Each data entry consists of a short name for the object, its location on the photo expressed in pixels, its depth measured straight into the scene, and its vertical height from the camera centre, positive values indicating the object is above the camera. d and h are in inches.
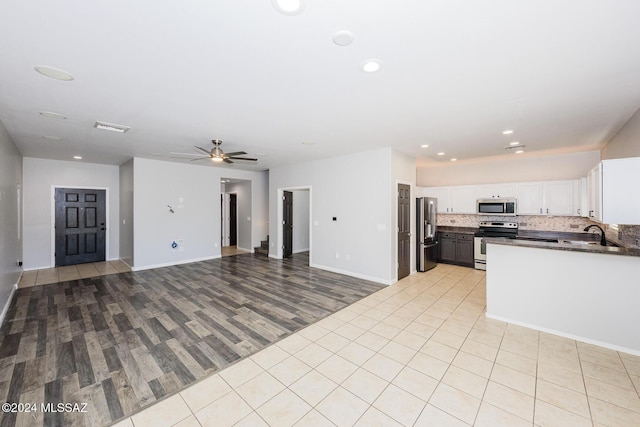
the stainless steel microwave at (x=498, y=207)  239.5 +5.7
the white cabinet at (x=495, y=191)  244.4 +21.6
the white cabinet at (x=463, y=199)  264.3 +14.5
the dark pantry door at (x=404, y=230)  214.1 -14.9
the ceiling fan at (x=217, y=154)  180.1 +41.8
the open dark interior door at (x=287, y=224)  307.3 -13.2
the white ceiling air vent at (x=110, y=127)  144.6 +50.5
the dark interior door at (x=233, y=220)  377.4 -10.0
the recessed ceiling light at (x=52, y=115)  128.2 +50.7
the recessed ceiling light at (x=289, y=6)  58.8 +48.4
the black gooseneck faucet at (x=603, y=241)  173.5 -19.3
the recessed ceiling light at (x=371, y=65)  83.7 +49.5
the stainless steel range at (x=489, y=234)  245.2 -20.7
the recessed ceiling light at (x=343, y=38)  69.7 +48.7
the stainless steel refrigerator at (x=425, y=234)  239.9 -19.8
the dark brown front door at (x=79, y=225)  265.0 -12.6
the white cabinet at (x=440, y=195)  280.5 +20.1
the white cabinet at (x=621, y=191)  113.1 +9.7
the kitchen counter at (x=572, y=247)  111.7 -16.5
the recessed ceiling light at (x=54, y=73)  87.8 +49.9
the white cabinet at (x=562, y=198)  214.8 +12.9
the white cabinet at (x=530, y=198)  230.8 +13.2
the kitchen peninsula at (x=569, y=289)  112.7 -37.8
